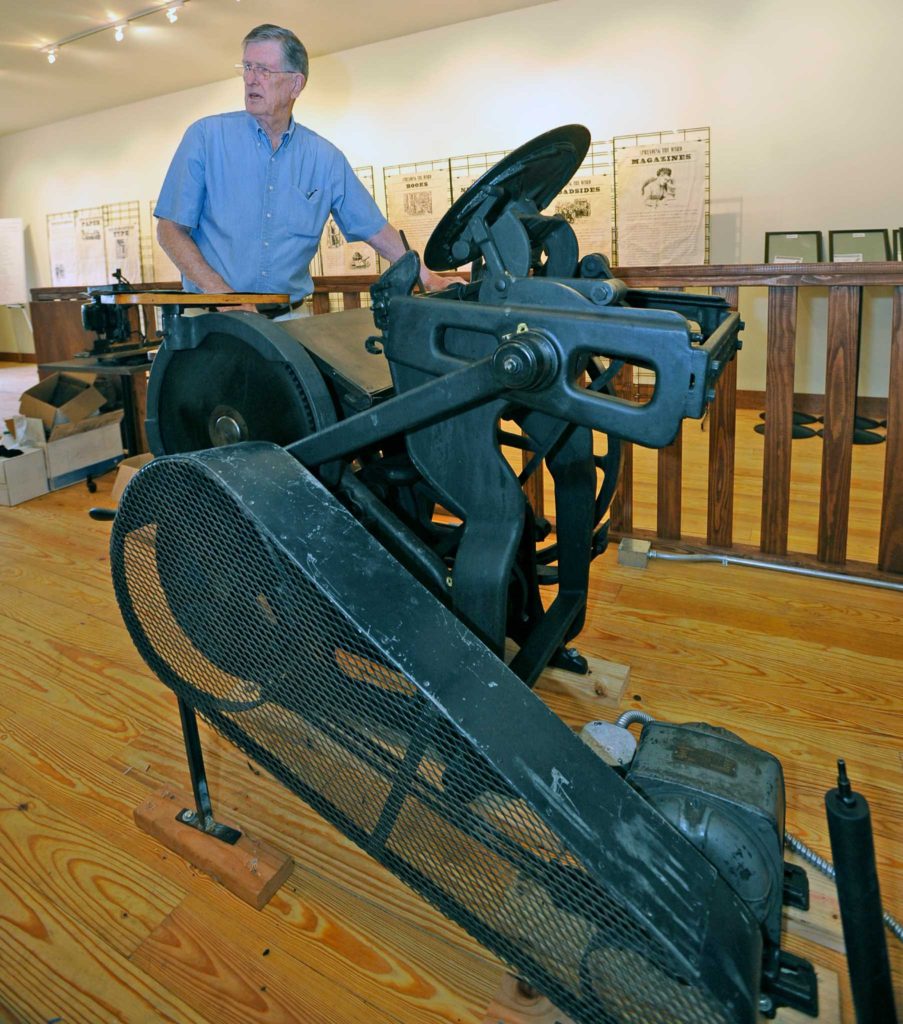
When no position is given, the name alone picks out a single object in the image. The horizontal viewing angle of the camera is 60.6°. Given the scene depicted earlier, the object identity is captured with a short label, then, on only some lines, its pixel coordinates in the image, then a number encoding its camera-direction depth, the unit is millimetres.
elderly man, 2184
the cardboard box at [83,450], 3723
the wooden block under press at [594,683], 1835
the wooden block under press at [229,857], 1311
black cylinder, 708
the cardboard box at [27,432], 3701
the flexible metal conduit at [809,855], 1267
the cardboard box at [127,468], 3033
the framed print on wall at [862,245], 4699
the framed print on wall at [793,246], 4926
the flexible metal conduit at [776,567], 2387
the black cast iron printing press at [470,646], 884
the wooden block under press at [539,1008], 1021
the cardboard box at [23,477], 3481
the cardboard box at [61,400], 3715
